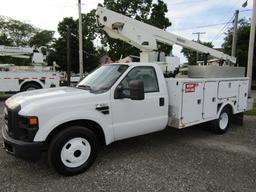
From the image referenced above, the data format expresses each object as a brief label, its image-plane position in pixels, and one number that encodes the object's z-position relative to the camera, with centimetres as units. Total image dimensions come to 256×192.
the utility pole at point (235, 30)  1867
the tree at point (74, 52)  3422
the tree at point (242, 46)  2688
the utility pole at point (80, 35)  1731
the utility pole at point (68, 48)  1807
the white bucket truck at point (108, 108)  377
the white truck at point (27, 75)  1243
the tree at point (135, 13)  2695
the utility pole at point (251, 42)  958
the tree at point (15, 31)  4634
